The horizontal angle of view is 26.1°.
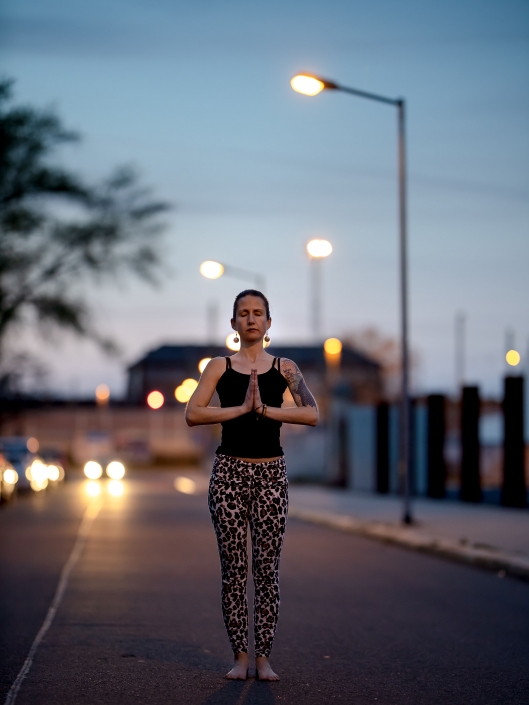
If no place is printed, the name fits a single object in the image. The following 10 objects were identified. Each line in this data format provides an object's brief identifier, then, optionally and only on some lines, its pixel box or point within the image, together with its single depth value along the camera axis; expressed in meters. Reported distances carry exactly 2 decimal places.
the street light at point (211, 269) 29.70
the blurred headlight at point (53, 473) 43.59
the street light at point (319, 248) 22.41
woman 6.24
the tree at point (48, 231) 32.44
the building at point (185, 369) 114.30
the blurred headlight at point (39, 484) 36.75
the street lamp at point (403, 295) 18.64
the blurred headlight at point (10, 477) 28.52
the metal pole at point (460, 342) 78.62
